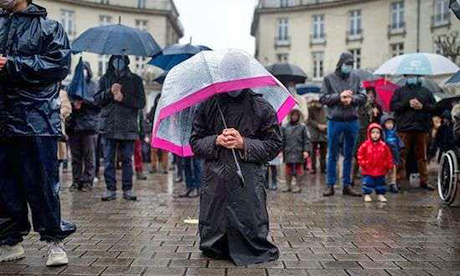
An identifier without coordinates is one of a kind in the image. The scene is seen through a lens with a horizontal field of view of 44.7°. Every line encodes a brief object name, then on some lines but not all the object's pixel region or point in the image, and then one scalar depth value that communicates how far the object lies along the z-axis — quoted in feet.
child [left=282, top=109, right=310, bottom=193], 33.63
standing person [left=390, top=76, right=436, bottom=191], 32.78
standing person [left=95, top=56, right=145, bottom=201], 26.78
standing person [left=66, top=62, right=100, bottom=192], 30.83
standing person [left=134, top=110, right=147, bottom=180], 40.93
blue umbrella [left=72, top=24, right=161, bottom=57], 26.84
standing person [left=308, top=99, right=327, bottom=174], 46.26
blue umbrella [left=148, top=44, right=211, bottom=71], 32.24
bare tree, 67.92
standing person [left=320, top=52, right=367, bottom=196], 29.14
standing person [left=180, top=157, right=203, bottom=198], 29.12
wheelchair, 25.08
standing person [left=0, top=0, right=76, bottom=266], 13.94
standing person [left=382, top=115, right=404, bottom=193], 32.48
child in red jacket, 27.48
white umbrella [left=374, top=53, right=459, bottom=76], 32.14
